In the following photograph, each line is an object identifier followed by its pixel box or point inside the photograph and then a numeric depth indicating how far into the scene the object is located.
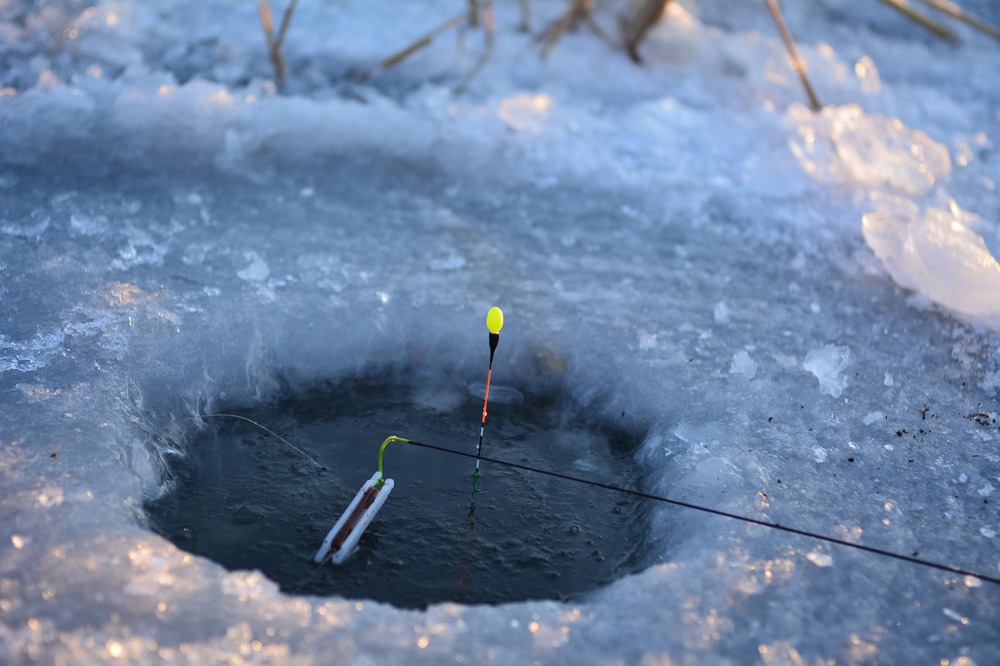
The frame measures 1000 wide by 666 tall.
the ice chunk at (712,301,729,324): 2.84
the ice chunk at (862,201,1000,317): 2.84
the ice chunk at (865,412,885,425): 2.50
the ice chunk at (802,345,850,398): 2.60
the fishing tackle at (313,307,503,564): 2.07
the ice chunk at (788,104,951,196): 3.46
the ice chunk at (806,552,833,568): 2.08
